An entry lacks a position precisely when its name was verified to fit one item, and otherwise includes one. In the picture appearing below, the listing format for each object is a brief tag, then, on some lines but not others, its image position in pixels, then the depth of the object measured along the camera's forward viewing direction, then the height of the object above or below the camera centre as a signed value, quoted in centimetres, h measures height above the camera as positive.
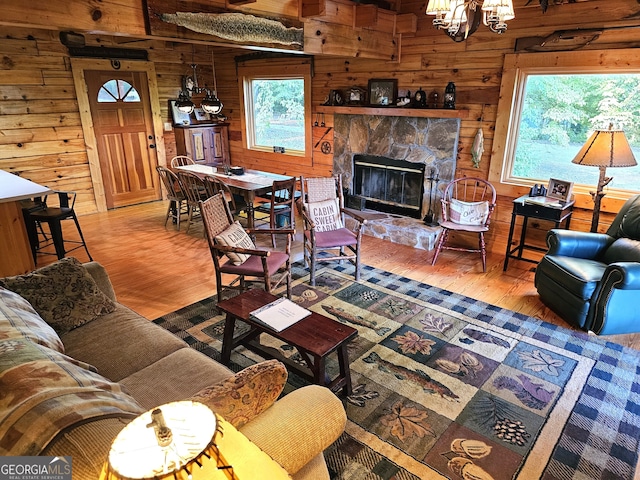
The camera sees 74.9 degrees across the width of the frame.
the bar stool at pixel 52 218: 389 -97
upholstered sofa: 102 -90
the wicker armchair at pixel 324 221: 382 -105
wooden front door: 603 -34
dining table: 463 -81
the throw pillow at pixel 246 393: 127 -86
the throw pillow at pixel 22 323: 158 -84
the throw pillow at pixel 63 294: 215 -94
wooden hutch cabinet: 685 -53
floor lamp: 334 -33
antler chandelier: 223 +51
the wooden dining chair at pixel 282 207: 458 -113
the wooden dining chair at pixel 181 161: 606 -76
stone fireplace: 477 -56
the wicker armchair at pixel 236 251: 314 -104
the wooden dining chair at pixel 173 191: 519 -100
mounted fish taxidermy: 298 +62
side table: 379 -94
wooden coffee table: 216 -116
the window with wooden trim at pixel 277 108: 622 +2
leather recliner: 293 -119
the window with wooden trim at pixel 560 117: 373 -7
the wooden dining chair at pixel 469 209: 425 -101
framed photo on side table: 387 -73
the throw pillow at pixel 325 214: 410 -100
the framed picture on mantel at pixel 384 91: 505 +21
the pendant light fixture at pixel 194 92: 459 +27
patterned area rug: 201 -161
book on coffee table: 231 -112
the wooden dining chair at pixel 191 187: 489 -88
